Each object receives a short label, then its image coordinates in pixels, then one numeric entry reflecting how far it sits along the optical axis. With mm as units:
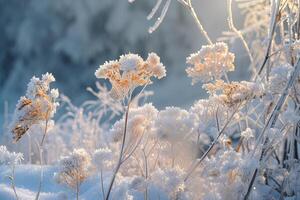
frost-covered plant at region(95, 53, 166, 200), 2162
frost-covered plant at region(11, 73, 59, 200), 2127
